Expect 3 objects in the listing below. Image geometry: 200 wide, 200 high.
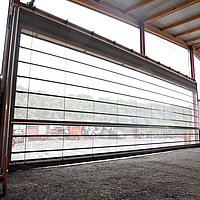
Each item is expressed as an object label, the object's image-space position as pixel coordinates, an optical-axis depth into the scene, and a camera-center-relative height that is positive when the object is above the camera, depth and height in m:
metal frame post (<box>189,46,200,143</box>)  9.86 +1.51
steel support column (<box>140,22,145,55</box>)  7.18 +3.16
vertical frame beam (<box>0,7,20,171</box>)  3.18 +0.59
